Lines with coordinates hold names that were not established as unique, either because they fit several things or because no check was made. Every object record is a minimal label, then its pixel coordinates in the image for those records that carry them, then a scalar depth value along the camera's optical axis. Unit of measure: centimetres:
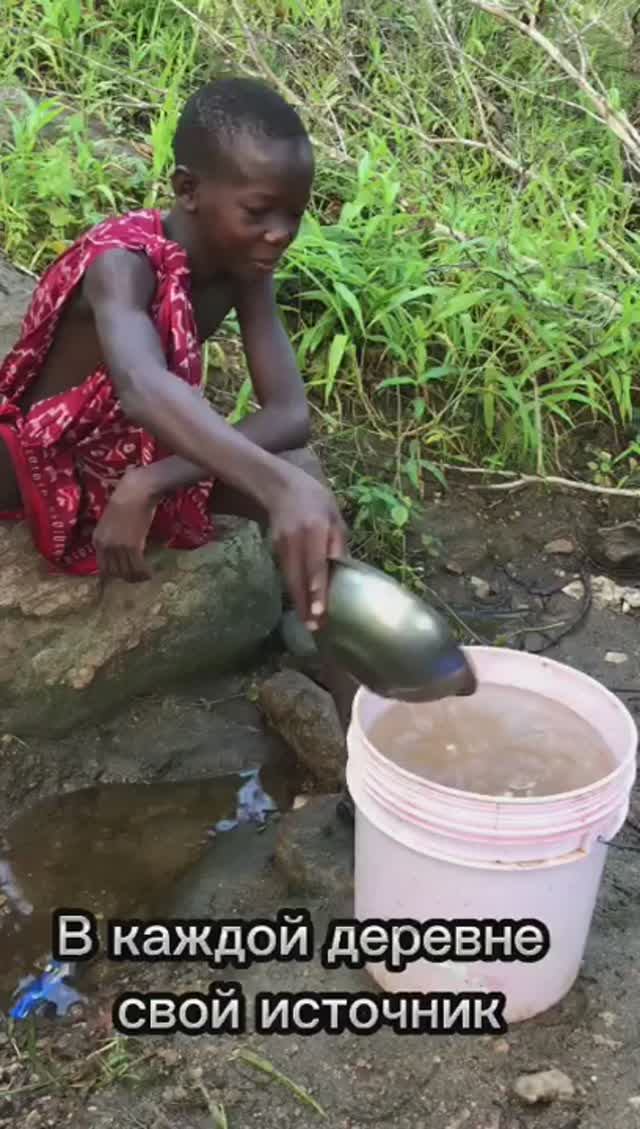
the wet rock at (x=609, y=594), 296
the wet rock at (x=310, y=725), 234
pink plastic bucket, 158
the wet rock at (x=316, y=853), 205
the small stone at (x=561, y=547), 310
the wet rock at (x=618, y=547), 305
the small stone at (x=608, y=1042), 179
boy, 163
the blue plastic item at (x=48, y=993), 188
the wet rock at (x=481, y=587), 298
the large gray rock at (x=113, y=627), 238
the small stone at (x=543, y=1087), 170
